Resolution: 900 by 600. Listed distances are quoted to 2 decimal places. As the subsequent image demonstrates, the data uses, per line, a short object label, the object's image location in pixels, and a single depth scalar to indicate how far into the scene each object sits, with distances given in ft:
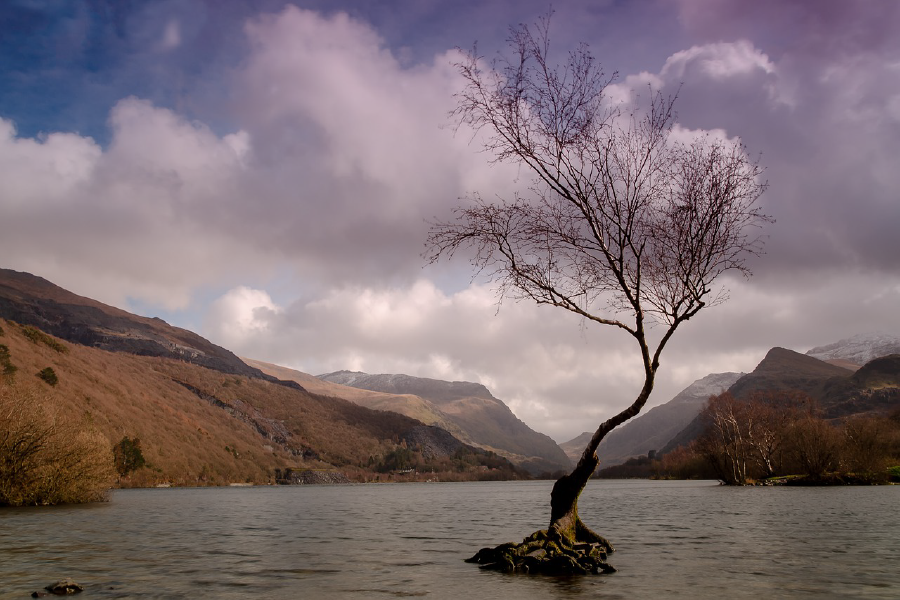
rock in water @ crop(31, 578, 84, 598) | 51.88
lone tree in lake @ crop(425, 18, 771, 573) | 64.85
